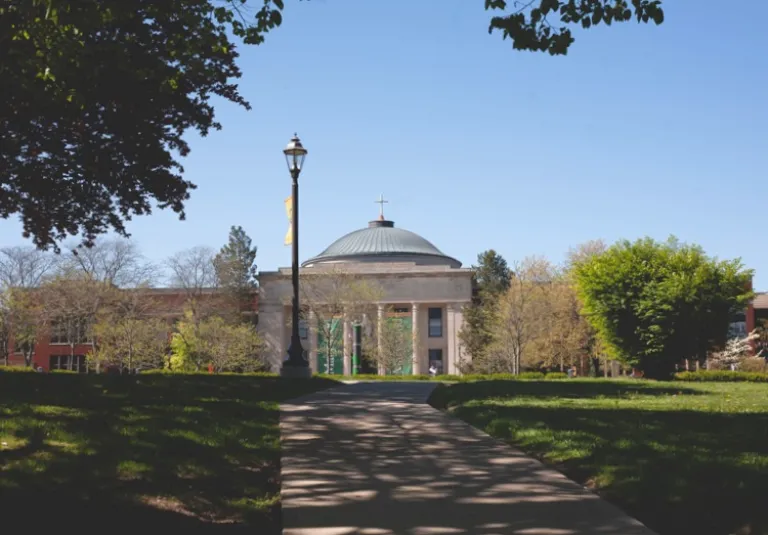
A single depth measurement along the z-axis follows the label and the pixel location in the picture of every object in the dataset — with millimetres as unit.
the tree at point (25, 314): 63188
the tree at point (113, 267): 66625
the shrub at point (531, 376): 38125
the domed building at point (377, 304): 63719
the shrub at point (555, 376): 39200
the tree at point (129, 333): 60281
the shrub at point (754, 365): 55188
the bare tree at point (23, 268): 69125
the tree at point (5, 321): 64625
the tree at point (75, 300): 61656
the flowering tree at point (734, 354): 63094
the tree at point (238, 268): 83812
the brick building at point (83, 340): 76000
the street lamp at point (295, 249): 22641
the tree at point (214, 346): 61500
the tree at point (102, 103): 11844
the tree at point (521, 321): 58781
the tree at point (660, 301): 33375
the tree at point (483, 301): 68688
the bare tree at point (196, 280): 71625
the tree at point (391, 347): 62781
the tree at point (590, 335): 62188
